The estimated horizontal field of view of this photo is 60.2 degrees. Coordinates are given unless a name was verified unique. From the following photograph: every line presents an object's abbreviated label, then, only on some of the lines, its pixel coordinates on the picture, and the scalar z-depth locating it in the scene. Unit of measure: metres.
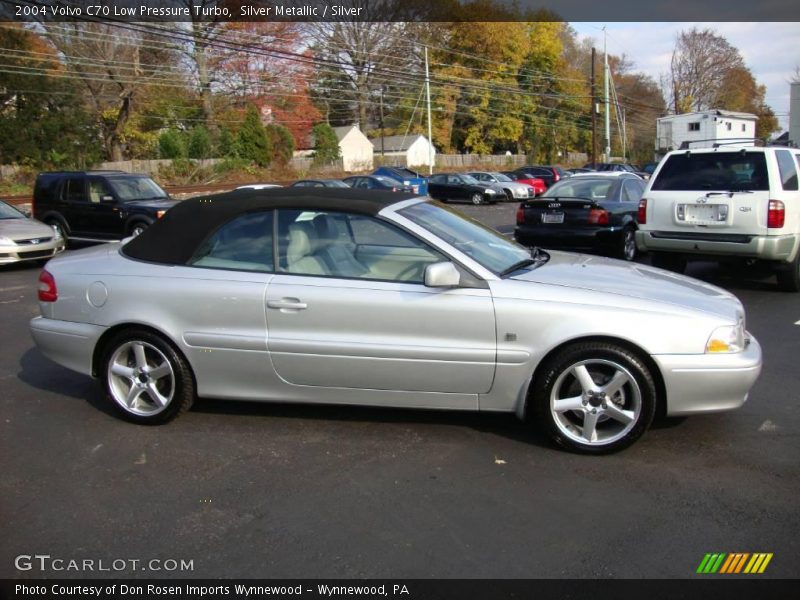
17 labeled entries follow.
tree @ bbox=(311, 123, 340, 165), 51.97
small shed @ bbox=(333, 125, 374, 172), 63.16
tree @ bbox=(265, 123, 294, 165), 47.88
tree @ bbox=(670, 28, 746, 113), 77.44
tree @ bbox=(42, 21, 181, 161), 41.38
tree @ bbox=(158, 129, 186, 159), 42.84
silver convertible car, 3.87
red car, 33.24
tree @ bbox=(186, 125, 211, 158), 43.53
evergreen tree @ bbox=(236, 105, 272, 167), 45.91
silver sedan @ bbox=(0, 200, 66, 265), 11.76
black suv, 14.00
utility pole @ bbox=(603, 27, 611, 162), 47.53
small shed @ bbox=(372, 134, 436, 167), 66.12
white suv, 8.03
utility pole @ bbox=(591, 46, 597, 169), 46.34
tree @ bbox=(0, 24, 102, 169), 36.91
